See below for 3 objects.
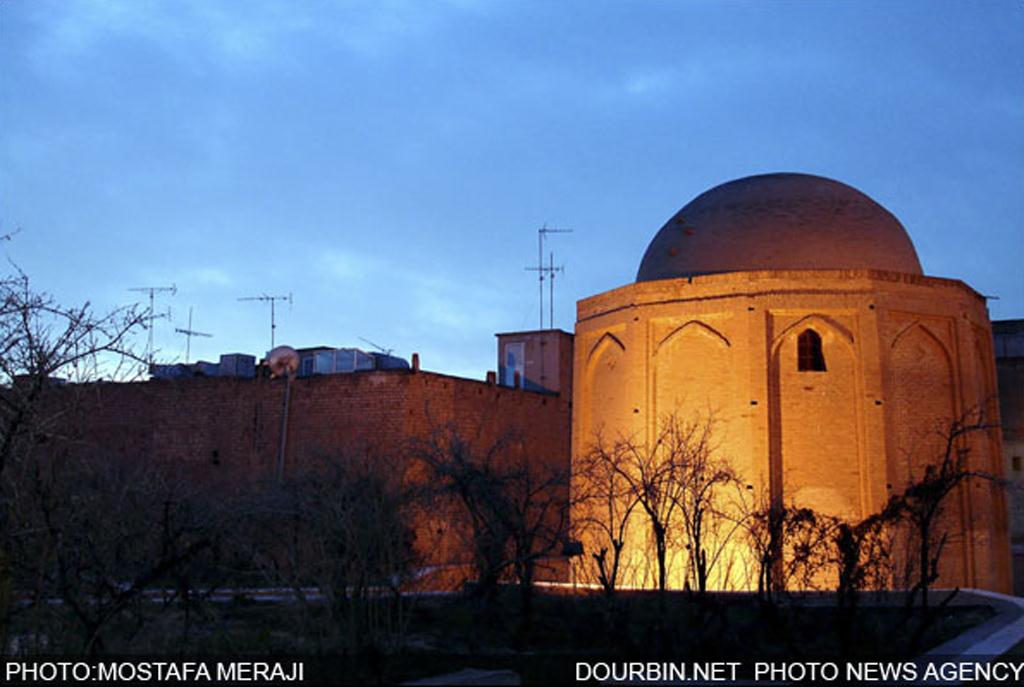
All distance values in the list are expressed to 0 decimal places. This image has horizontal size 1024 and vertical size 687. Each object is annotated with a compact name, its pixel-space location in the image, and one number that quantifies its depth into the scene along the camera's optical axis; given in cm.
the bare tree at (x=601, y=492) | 1650
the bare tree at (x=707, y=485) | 1541
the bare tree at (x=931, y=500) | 1160
